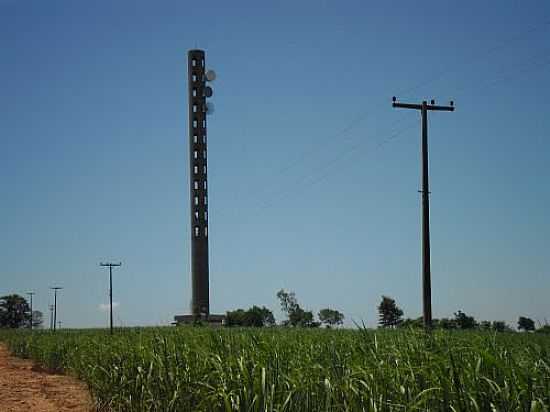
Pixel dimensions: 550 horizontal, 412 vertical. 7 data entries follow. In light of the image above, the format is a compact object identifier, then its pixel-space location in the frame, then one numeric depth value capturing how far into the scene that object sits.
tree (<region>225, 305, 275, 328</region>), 65.32
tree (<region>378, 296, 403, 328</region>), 80.88
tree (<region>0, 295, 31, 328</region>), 128.38
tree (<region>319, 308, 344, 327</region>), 108.42
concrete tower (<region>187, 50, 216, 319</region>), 49.31
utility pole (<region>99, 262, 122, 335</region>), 65.62
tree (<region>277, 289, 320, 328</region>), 93.69
